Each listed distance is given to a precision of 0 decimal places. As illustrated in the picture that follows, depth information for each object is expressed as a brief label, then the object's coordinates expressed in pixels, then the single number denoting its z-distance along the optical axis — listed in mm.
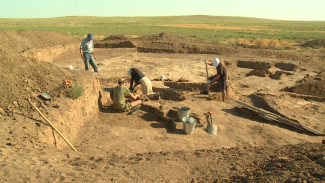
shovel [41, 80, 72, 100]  5598
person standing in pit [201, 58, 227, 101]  8102
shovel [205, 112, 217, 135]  5895
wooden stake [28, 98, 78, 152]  4602
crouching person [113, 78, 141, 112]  6750
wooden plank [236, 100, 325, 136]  6092
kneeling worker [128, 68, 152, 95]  8086
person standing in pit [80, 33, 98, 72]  8852
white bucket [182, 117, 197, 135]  5723
